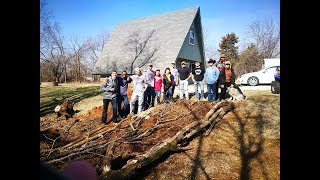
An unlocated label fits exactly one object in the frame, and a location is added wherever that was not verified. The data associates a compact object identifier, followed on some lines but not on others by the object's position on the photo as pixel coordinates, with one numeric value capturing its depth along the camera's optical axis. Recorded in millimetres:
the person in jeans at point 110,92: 9703
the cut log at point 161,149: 5029
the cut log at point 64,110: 11719
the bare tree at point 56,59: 28653
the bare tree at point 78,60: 33750
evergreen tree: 33438
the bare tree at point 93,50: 41750
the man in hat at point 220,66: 11420
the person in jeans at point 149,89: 11438
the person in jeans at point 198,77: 11258
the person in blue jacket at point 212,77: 10617
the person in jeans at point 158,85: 11406
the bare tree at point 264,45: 27941
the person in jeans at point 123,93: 10362
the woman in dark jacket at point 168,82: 11984
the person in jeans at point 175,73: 12489
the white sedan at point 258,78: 16109
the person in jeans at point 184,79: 11578
